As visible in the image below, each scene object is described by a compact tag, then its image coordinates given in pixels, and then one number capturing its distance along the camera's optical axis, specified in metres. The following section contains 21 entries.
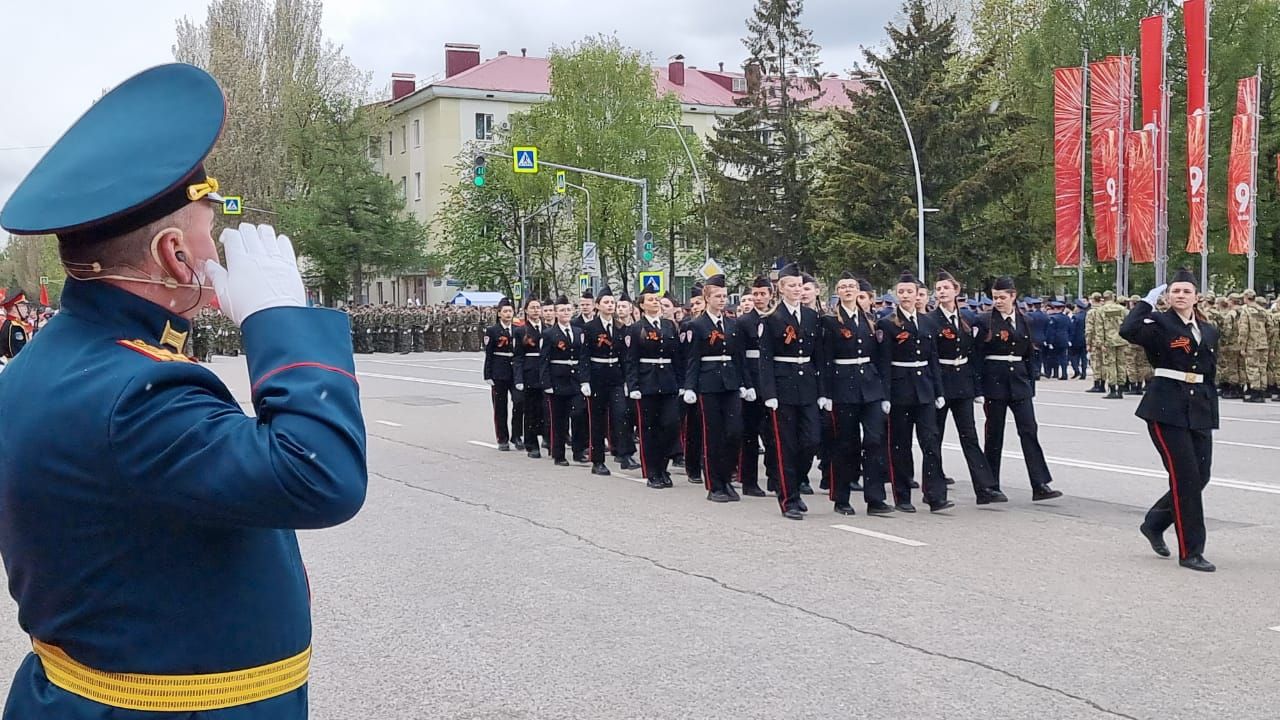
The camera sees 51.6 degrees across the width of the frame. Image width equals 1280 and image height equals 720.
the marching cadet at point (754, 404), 11.86
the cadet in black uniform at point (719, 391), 11.86
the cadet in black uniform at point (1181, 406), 8.15
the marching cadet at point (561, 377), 14.99
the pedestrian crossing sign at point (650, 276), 28.77
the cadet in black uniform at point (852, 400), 10.70
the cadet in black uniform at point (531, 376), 15.91
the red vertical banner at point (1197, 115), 27.30
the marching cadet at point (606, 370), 14.55
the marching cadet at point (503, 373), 16.31
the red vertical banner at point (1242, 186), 27.98
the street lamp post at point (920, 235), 36.90
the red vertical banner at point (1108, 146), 31.16
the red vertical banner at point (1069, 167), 33.12
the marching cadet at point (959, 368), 11.33
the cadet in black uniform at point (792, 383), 10.68
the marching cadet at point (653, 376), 13.27
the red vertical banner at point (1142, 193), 29.58
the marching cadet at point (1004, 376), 11.52
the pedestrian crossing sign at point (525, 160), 36.38
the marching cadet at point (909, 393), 11.06
